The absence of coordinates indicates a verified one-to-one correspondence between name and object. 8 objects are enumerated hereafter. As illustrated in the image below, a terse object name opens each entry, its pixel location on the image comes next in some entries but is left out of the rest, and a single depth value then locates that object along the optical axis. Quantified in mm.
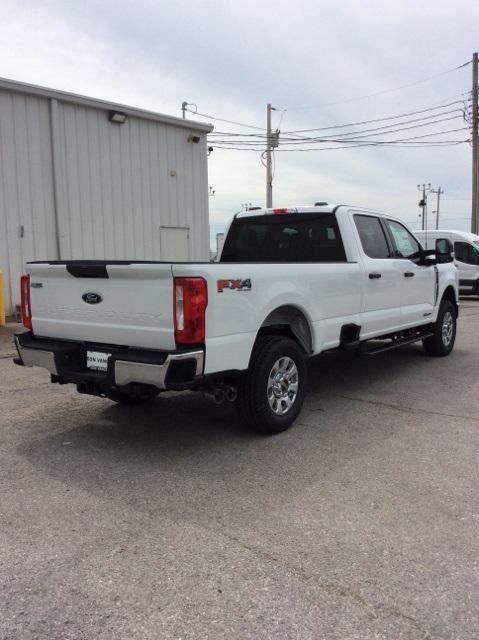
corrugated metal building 11703
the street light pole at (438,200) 87856
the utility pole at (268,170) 32219
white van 19594
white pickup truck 3984
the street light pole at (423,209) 64400
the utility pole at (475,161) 26047
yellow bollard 11027
